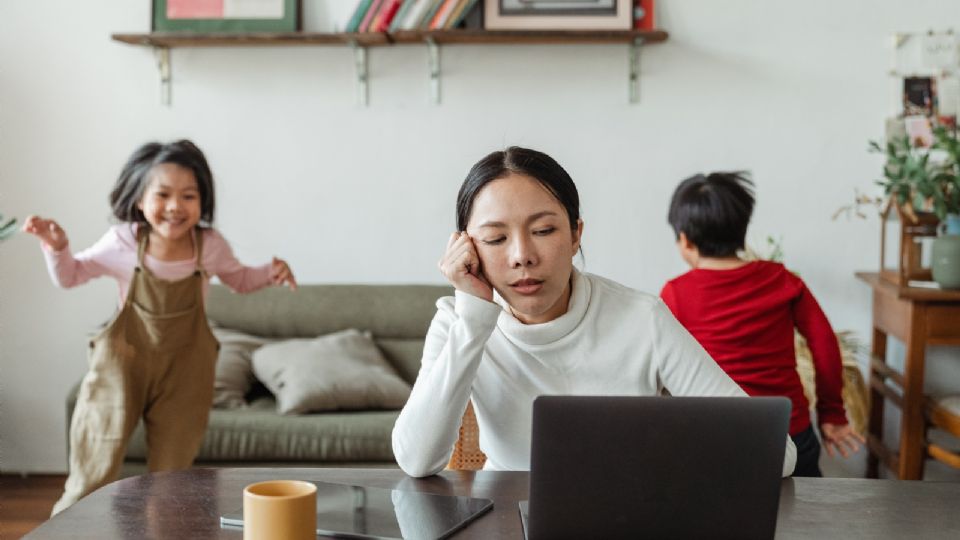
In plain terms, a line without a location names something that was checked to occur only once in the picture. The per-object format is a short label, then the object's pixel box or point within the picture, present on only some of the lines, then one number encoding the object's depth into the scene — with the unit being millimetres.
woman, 1415
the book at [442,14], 3365
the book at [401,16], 3359
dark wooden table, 1132
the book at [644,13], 3471
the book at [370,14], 3398
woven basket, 3129
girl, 2547
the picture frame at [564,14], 3430
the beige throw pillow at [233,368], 3121
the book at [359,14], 3409
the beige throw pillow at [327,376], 3047
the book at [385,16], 3383
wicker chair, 1619
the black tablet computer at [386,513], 1112
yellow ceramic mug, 994
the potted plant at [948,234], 2953
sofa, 3389
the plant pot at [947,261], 2959
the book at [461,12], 3367
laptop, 961
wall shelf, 3369
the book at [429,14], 3354
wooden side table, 2971
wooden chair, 2879
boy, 2254
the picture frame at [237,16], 3480
